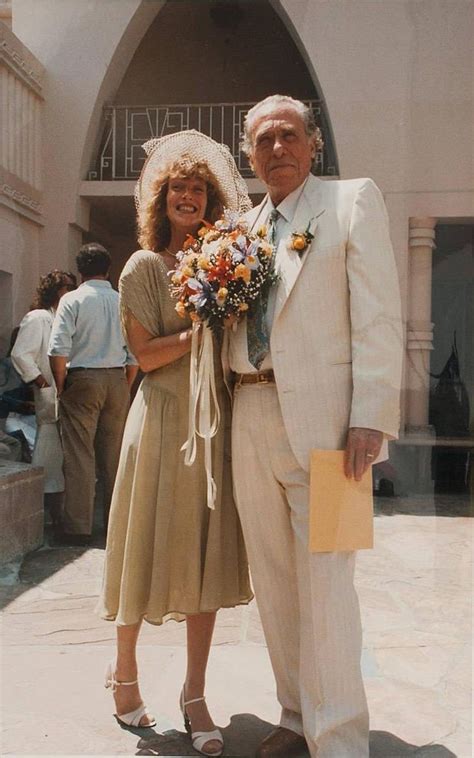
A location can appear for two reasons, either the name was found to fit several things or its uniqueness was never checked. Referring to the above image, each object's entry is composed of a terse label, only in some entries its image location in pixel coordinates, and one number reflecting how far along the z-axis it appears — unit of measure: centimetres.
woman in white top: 403
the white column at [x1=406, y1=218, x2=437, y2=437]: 361
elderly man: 204
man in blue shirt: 412
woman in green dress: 232
